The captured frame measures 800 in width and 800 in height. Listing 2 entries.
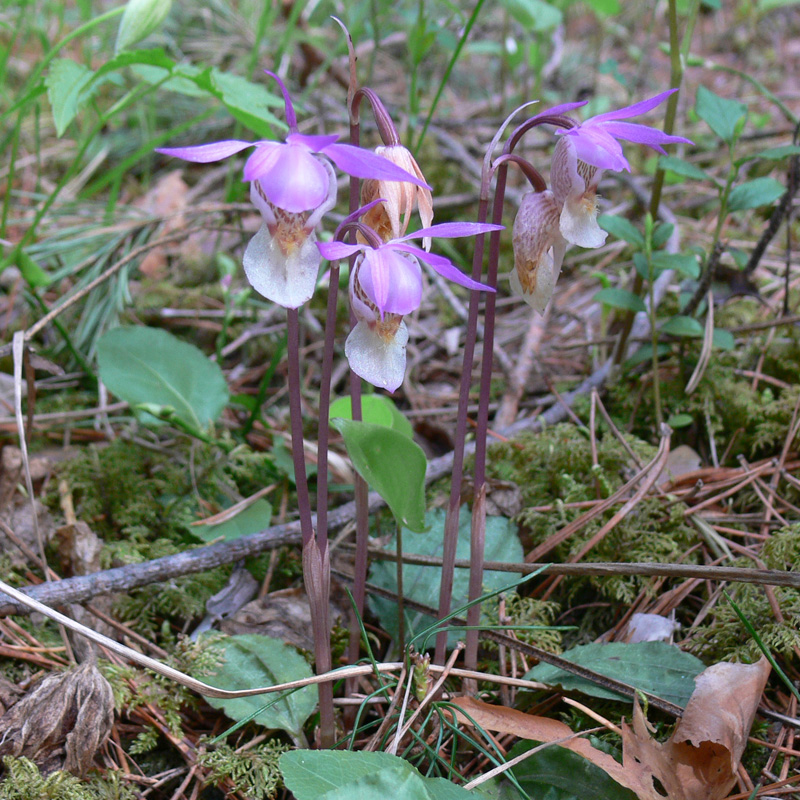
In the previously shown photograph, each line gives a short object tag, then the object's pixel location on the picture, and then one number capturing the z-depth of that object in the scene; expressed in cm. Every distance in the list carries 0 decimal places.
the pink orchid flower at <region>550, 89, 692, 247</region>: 35
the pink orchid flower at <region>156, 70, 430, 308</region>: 33
